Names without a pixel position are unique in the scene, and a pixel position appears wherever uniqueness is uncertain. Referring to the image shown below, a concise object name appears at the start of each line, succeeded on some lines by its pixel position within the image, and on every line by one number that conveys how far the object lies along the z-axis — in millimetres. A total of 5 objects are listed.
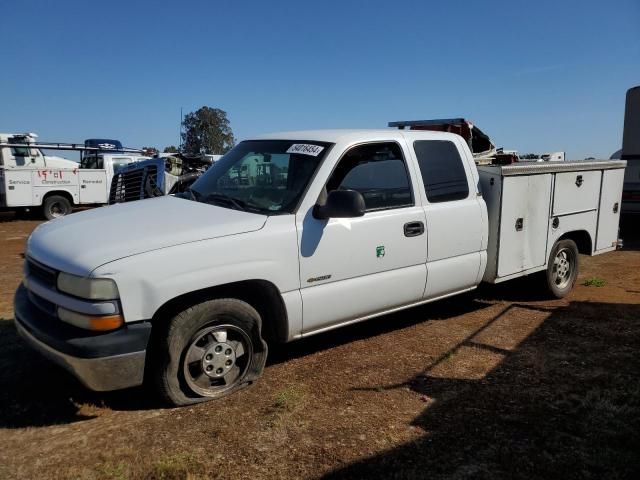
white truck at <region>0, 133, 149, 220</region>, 14328
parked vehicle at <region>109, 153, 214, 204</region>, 9180
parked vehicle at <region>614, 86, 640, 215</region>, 11258
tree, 54306
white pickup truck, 3197
